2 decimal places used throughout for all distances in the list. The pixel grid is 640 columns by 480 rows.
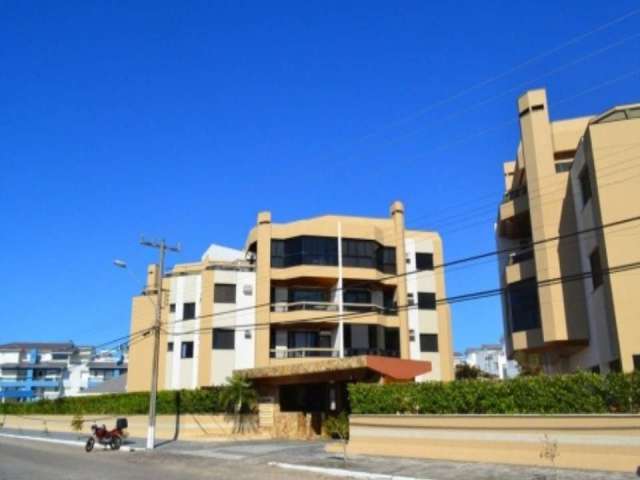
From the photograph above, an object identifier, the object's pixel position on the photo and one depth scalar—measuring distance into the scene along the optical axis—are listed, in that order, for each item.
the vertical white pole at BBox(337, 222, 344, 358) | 43.63
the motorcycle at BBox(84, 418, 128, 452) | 27.53
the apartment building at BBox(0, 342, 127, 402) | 108.25
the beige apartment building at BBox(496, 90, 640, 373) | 21.75
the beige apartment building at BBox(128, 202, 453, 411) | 44.62
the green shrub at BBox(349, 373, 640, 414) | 16.31
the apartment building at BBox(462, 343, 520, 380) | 118.06
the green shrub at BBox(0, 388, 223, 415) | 33.34
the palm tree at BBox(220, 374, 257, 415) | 32.69
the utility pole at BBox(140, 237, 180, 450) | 27.41
